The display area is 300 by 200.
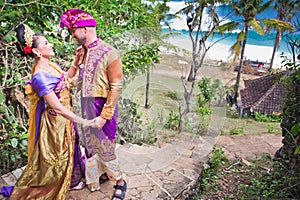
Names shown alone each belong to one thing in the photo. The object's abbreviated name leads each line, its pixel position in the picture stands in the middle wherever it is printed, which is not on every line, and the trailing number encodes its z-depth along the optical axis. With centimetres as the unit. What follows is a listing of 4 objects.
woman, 154
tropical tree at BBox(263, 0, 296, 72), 1201
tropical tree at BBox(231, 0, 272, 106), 1054
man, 155
